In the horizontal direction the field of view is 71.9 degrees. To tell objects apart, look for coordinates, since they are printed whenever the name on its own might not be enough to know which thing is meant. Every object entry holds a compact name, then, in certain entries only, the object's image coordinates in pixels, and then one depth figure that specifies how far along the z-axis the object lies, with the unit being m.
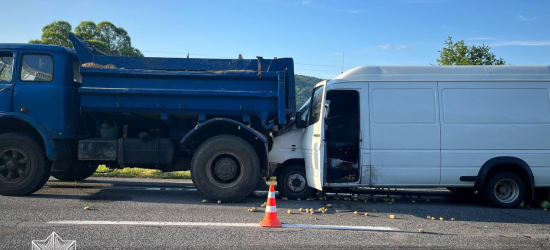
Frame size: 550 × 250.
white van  6.69
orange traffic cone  5.12
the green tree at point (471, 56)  16.31
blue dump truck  6.88
